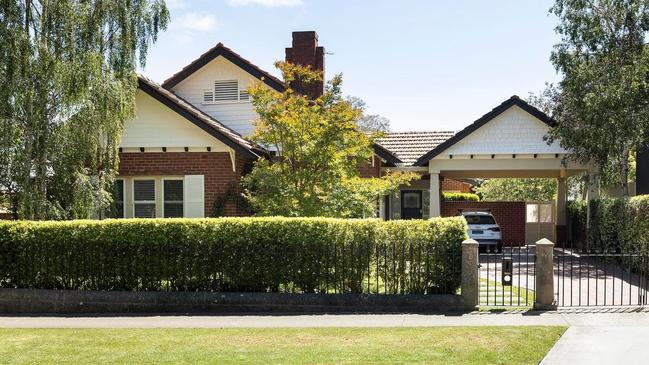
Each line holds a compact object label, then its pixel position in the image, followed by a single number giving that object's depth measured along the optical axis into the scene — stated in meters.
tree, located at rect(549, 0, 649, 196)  17.88
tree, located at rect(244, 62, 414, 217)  14.06
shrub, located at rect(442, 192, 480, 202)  33.84
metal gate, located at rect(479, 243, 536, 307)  11.29
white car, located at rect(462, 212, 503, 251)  23.36
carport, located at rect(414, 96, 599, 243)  20.34
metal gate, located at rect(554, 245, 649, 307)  11.55
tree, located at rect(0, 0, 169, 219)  13.07
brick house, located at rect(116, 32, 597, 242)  17.88
